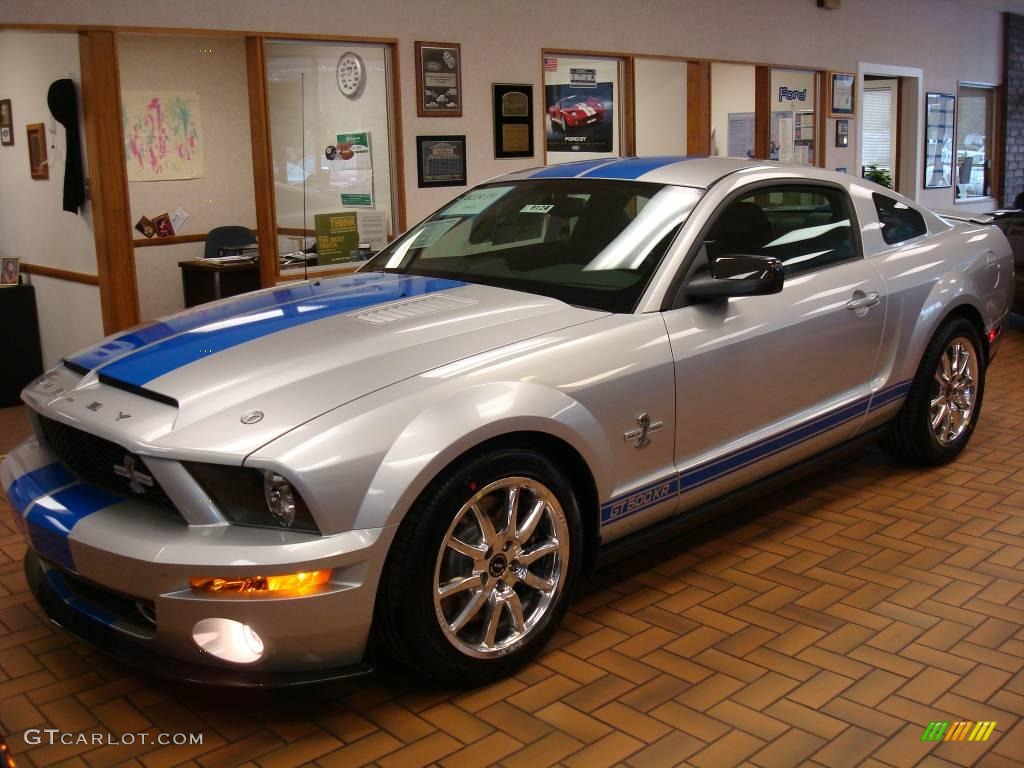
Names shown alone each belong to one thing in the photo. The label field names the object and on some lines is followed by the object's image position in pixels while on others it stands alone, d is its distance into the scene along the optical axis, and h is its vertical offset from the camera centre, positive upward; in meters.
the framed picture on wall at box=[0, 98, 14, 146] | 7.41 +0.72
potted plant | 12.36 +0.28
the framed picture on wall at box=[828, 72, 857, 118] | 11.26 +1.13
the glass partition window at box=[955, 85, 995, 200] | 14.26 +0.74
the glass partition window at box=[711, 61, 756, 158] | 10.09 +0.92
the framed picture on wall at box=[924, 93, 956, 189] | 13.30 +0.73
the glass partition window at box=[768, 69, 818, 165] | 10.64 +0.87
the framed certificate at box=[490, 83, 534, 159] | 7.88 +0.68
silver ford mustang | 2.46 -0.56
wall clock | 7.06 +0.94
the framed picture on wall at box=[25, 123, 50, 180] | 6.95 +0.48
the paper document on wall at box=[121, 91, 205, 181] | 9.30 +0.76
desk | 8.23 -0.47
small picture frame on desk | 7.15 -0.32
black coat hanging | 6.12 +0.52
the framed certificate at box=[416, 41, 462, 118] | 7.35 +0.93
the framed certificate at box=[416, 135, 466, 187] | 7.46 +0.36
